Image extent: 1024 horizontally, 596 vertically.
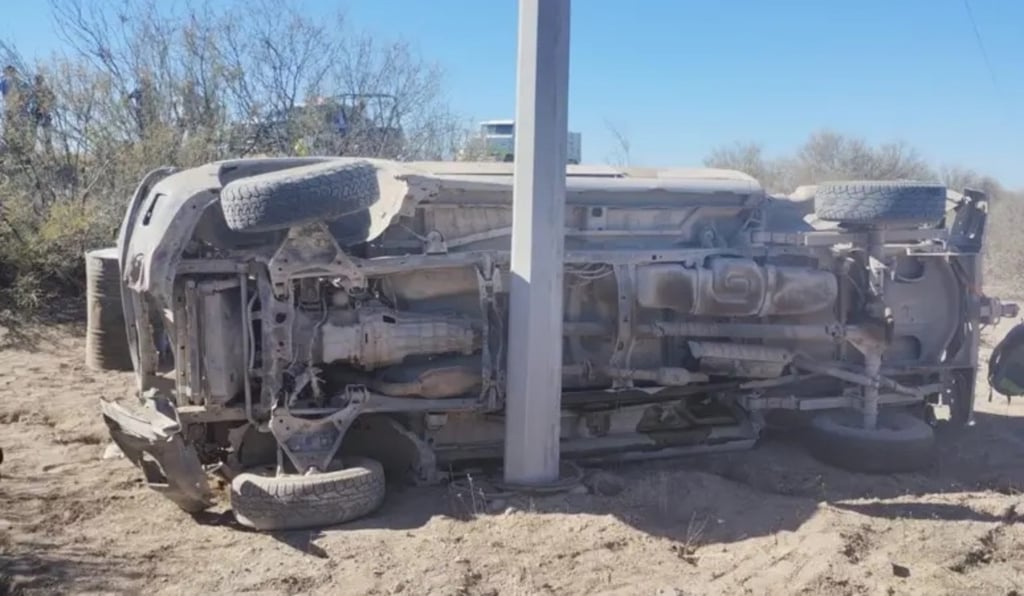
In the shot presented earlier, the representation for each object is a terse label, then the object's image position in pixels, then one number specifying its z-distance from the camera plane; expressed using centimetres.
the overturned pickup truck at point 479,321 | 476
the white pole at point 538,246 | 478
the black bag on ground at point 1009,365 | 688
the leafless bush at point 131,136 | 1088
